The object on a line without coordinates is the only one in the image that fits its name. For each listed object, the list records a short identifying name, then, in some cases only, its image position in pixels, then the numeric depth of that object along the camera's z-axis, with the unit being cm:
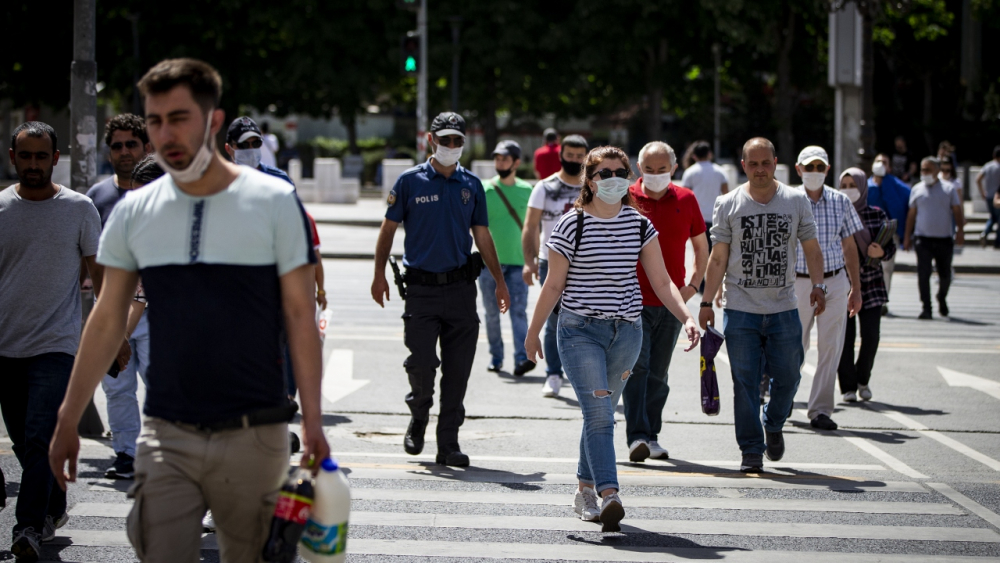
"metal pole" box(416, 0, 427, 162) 5364
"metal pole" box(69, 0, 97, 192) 1936
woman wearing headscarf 1905
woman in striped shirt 1172
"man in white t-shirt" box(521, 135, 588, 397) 1917
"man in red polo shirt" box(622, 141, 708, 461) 1462
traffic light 5059
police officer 1460
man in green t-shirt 2136
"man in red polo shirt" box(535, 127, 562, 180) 2366
